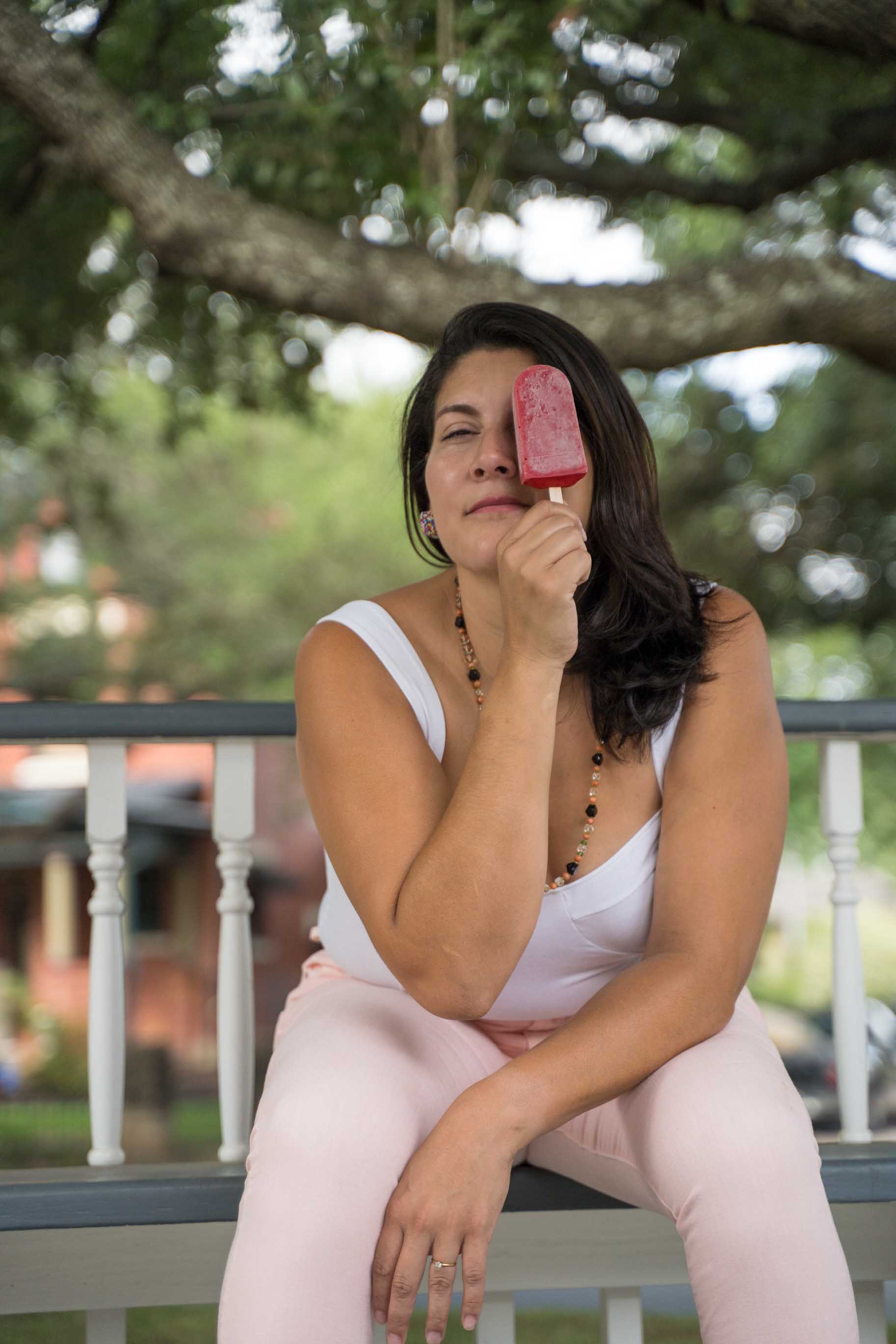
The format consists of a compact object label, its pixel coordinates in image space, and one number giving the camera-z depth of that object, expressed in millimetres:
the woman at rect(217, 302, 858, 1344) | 1453
